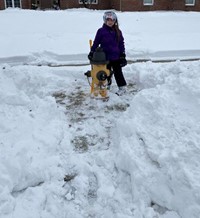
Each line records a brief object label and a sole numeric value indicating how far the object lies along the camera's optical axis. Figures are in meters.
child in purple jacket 3.94
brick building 13.72
